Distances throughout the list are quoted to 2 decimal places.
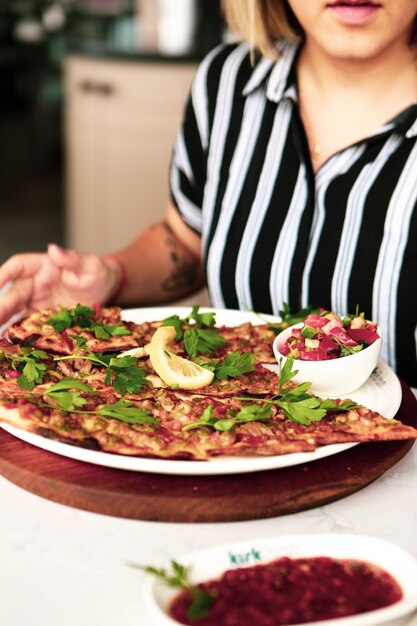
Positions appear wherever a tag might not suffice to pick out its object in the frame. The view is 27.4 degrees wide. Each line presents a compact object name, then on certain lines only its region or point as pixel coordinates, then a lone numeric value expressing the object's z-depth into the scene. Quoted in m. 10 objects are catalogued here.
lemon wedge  1.32
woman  1.75
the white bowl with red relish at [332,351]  1.32
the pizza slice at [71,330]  1.47
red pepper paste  0.85
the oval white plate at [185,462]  1.11
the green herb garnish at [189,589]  0.84
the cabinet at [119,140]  4.11
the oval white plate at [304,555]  0.86
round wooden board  1.10
